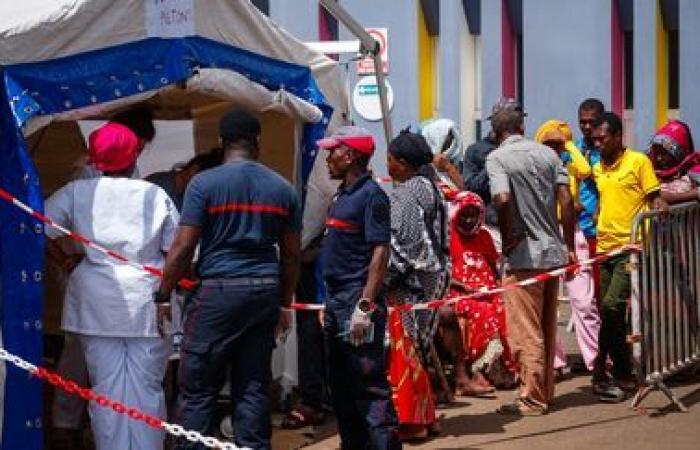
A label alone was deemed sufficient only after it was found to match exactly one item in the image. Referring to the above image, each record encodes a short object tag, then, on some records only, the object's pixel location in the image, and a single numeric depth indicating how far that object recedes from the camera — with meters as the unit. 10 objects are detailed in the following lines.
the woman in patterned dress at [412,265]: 7.30
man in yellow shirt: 8.48
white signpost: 14.23
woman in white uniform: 6.28
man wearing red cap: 6.43
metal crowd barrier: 7.98
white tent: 6.14
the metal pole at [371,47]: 8.98
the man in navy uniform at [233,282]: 5.80
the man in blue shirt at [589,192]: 9.30
